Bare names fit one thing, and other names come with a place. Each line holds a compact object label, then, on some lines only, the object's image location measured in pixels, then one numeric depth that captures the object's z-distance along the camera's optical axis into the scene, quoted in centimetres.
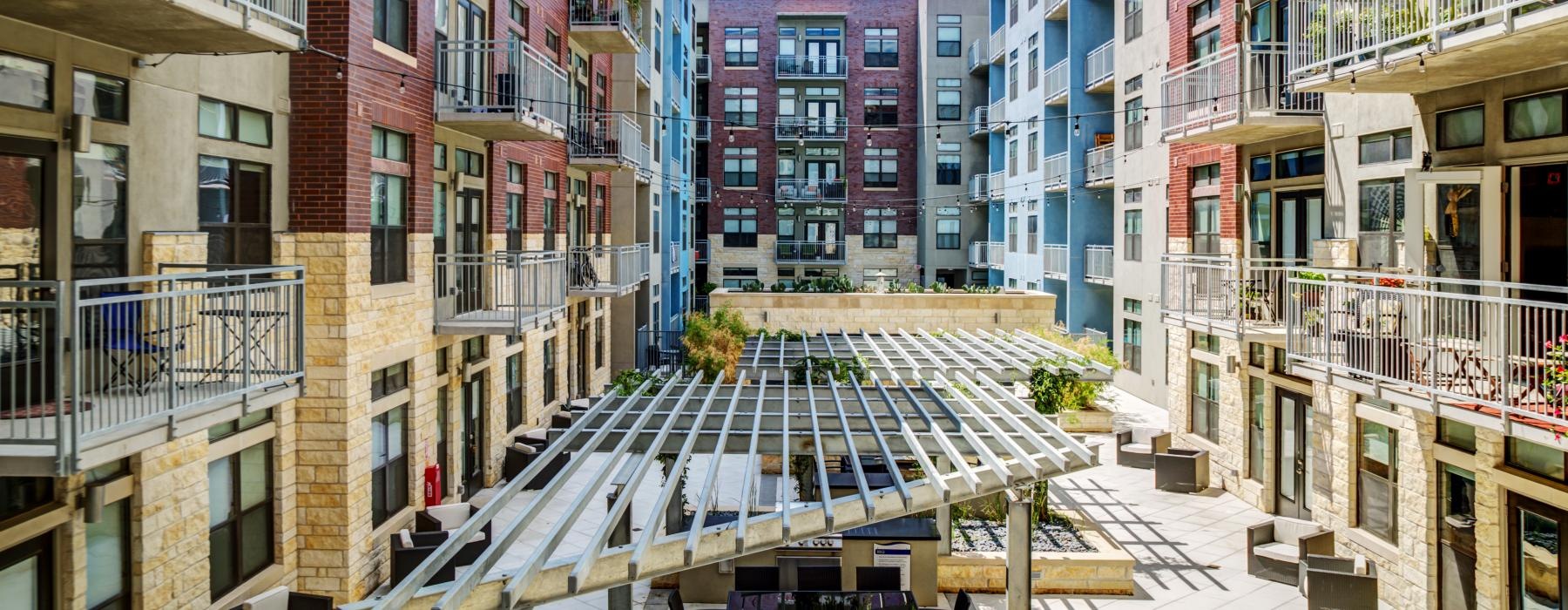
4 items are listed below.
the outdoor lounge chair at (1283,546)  1282
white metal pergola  743
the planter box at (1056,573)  1284
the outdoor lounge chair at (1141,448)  1924
